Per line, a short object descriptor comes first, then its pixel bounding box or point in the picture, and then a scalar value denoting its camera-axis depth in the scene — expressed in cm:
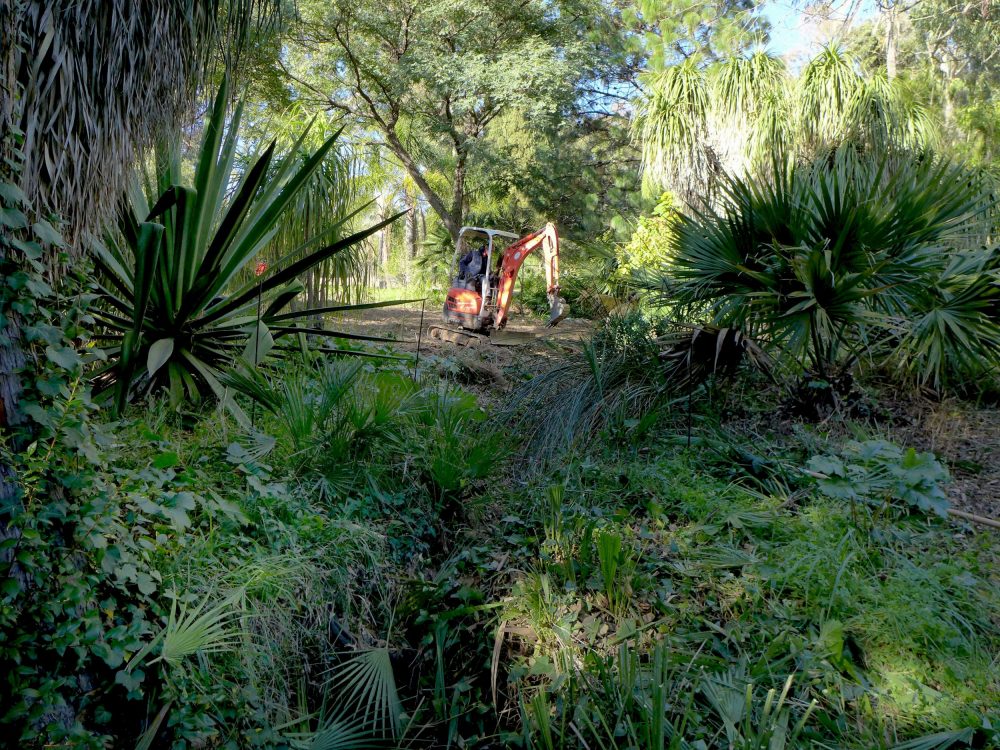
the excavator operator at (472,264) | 1332
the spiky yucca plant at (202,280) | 405
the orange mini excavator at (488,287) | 1191
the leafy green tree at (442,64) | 1667
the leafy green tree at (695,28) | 1773
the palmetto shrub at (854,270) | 530
